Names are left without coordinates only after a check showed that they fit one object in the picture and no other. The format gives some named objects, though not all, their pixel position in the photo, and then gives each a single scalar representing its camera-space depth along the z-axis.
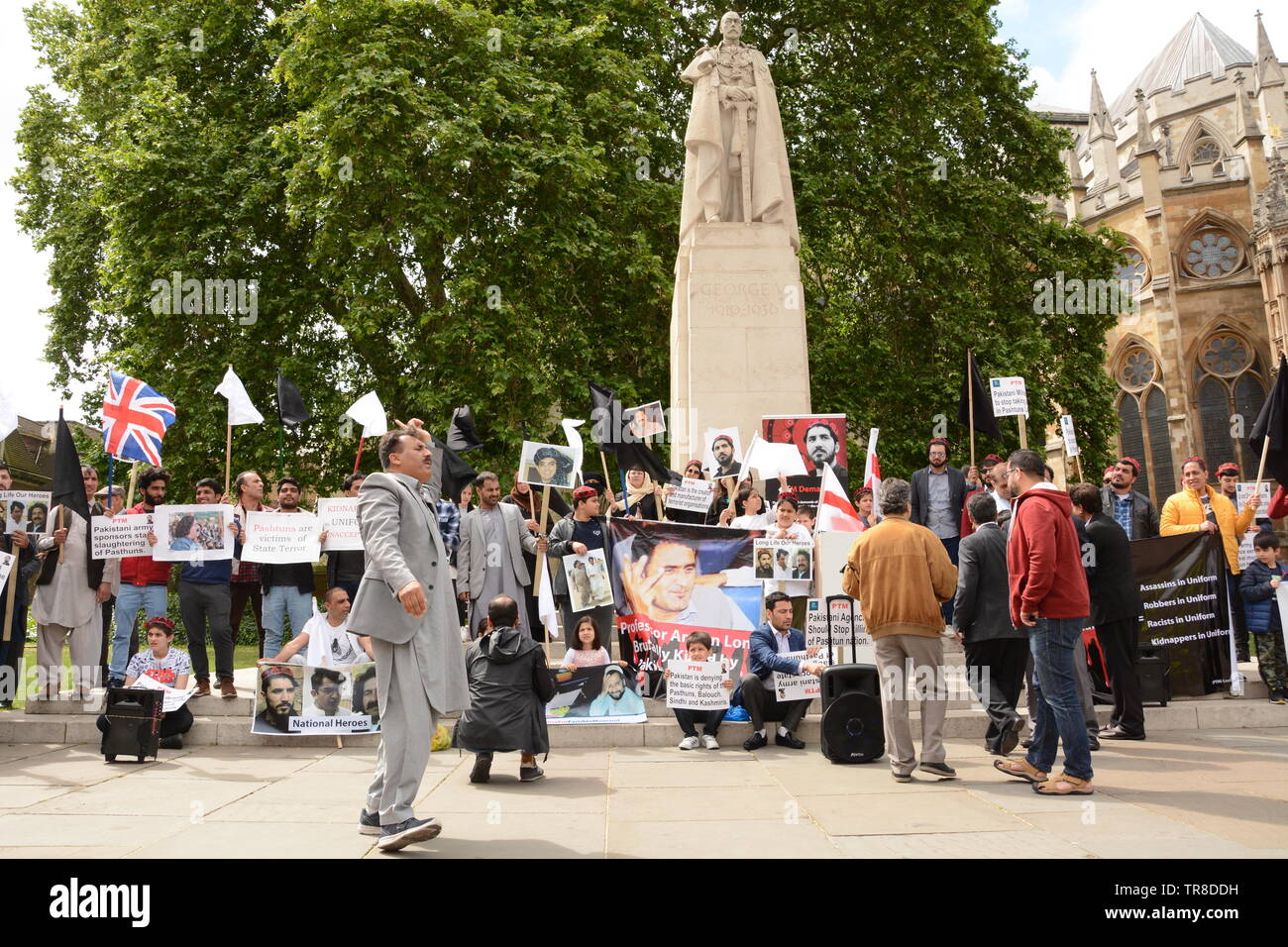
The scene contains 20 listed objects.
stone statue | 15.41
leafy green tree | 19.22
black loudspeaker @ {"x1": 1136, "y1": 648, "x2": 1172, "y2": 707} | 9.48
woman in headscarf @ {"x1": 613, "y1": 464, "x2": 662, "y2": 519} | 11.82
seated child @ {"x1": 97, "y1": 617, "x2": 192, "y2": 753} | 8.68
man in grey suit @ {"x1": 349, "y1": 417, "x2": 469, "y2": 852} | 5.23
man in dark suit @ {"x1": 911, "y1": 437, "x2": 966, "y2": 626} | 11.73
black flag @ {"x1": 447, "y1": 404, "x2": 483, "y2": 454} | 11.52
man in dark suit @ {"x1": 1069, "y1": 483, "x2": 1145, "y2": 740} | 8.41
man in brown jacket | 7.19
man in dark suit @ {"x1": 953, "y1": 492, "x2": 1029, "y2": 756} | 7.64
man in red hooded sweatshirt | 6.44
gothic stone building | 46.91
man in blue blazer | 8.70
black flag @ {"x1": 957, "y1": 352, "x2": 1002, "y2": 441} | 13.82
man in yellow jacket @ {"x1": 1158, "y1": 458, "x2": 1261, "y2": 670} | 10.56
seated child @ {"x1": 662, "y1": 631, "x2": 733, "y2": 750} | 8.67
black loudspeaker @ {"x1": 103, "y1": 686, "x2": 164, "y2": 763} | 8.00
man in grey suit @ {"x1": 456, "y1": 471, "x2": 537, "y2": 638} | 9.88
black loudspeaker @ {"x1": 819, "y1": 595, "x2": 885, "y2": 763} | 7.86
